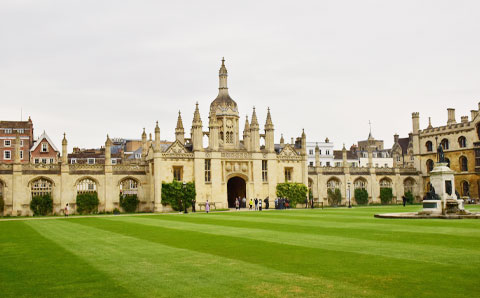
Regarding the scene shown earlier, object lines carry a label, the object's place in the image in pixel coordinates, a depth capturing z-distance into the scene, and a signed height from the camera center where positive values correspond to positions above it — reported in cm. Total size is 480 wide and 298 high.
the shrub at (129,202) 5562 -59
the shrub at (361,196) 6812 -73
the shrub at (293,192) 6075 +6
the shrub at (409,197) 6850 -103
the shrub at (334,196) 6761 -64
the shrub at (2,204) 5012 -39
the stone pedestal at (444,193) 3253 -31
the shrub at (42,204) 5116 -53
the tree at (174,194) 5472 +14
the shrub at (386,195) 6925 -69
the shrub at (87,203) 5319 -51
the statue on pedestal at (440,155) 3531 +227
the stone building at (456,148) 6362 +522
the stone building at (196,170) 5197 +284
